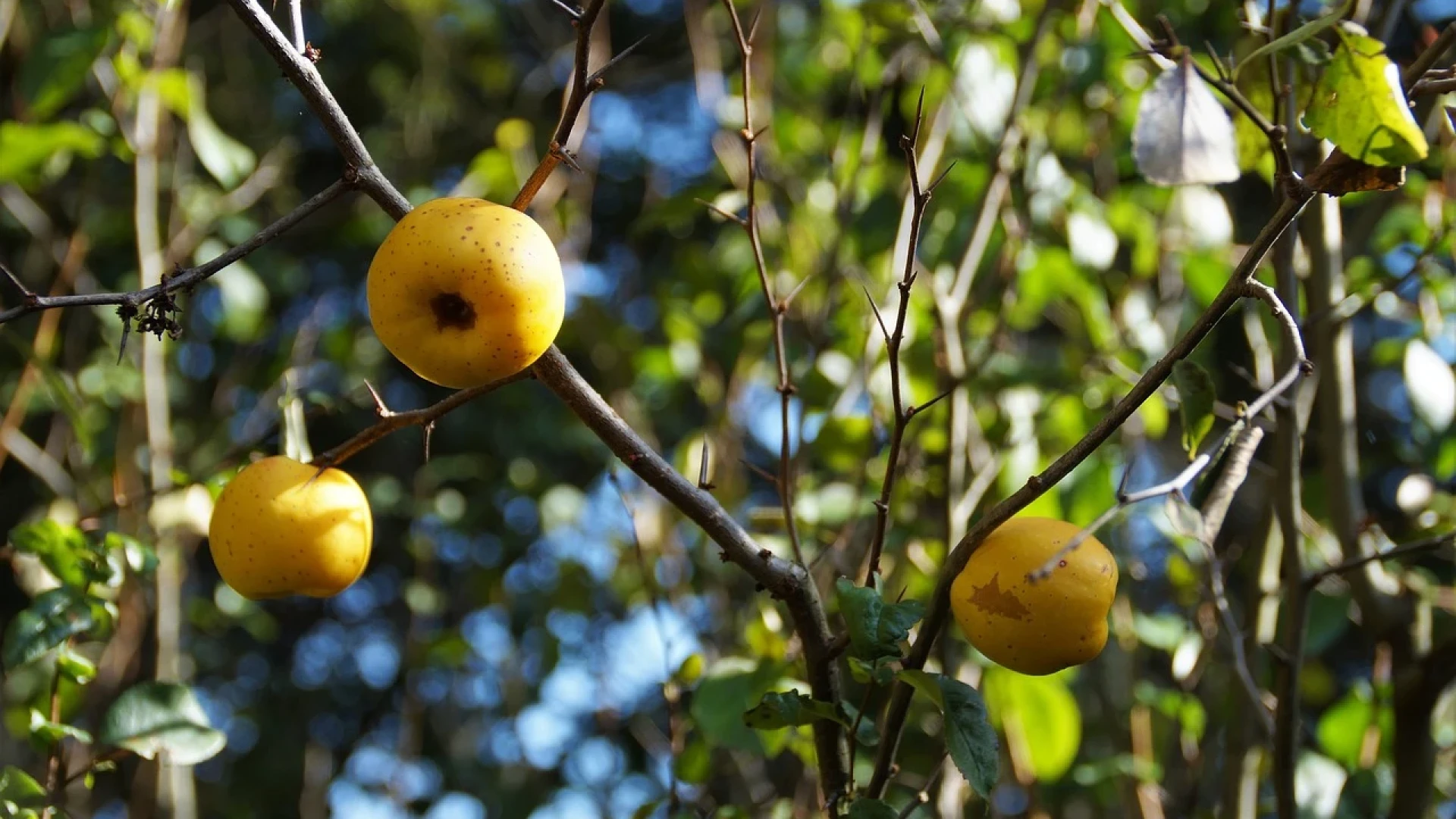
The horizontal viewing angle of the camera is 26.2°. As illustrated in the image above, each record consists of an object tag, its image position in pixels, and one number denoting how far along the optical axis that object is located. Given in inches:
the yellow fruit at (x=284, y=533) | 29.6
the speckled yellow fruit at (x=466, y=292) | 27.3
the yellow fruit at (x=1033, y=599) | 27.9
